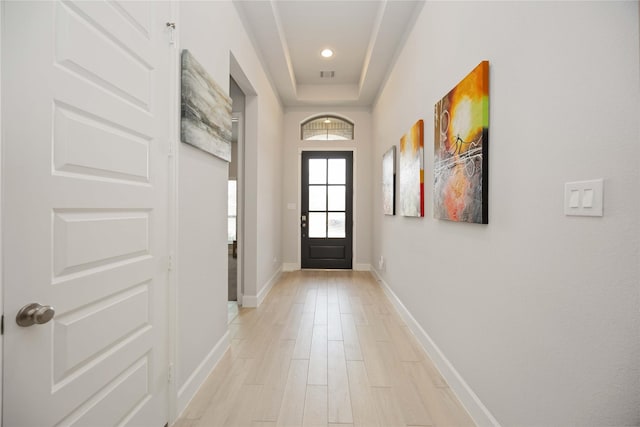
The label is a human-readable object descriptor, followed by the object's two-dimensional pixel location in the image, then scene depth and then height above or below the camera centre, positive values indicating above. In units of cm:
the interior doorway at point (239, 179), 366 +41
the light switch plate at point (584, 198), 90 +5
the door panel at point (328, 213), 562 +1
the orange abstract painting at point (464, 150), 154 +36
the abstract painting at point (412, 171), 258 +39
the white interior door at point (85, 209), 85 +1
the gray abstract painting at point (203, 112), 171 +64
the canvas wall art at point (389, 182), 370 +41
